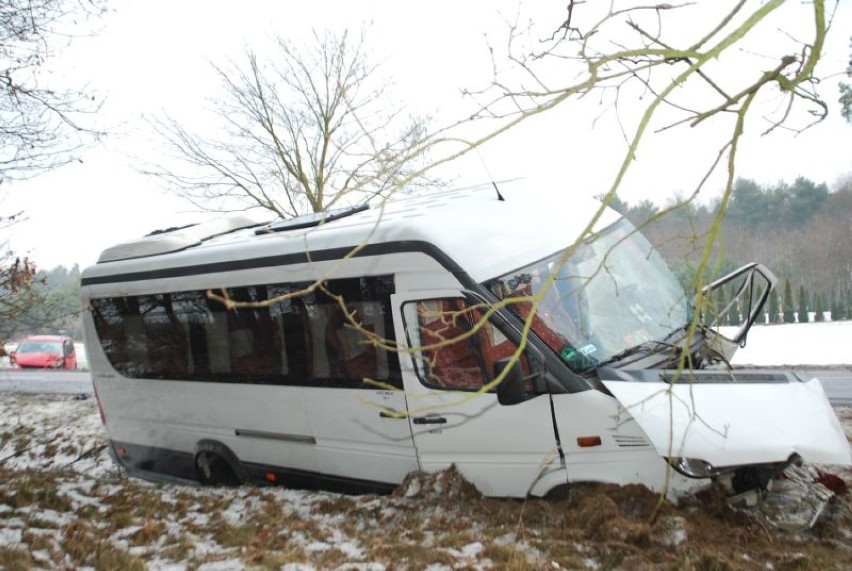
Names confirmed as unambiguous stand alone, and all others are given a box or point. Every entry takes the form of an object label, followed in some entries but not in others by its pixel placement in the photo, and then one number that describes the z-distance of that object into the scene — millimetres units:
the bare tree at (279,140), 16797
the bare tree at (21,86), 6812
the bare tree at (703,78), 1953
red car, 25547
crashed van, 4027
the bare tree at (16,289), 6789
